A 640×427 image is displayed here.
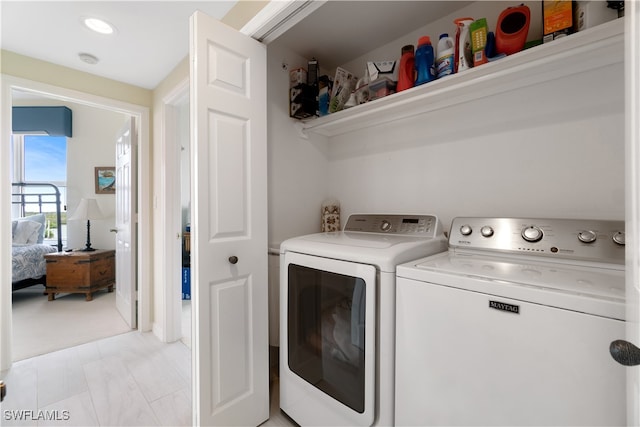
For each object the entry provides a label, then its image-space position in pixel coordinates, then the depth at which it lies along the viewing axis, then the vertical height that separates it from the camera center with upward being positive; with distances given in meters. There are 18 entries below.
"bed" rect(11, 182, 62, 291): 3.33 -0.31
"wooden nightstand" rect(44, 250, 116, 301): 3.39 -0.82
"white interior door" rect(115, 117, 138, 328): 2.61 -0.14
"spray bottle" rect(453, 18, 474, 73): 1.30 +0.79
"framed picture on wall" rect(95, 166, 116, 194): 4.23 +0.49
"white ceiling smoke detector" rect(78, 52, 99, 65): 2.05 +1.20
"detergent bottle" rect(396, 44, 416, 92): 1.52 +0.79
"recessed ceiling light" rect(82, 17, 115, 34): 1.71 +1.22
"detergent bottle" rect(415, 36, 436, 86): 1.42 +0.79
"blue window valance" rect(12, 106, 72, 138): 4.08 +1.40
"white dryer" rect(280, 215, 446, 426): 1.06 -0.51
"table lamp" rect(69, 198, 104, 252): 3.68 -0.03
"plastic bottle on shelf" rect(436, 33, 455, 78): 1.35 +0.78
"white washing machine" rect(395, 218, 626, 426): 0.67 -0.36
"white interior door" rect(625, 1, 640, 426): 0.51 +0.02
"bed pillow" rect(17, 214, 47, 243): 3.93 -0.15
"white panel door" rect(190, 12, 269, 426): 1.24 -0.08
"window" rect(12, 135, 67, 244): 4.37 +0.75
